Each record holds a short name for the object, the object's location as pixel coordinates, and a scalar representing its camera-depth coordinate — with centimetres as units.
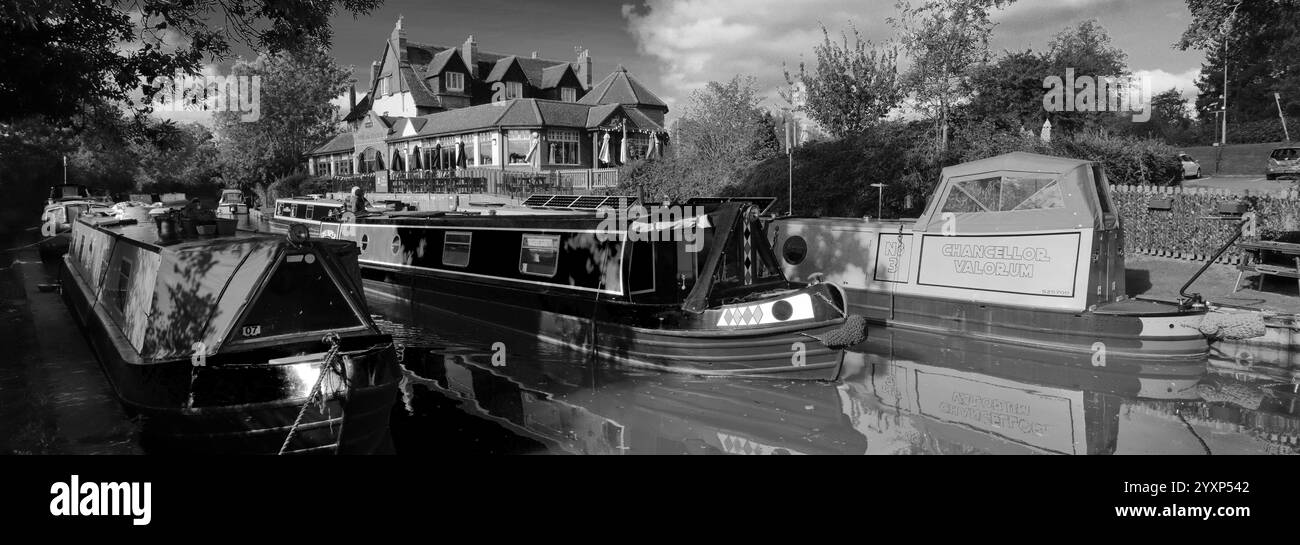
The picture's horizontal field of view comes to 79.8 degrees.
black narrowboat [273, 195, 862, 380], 942
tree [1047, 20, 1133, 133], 2417
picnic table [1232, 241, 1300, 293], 1116
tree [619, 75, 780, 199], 2378
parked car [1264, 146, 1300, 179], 2598
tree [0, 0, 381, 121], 824
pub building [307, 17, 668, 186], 4094
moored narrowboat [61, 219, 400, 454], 634
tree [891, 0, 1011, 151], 1689
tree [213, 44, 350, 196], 5172
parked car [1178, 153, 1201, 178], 2861
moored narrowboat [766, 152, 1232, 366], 999
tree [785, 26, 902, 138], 2038
